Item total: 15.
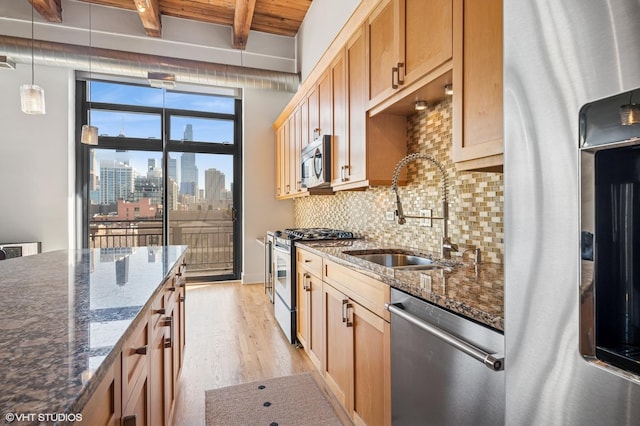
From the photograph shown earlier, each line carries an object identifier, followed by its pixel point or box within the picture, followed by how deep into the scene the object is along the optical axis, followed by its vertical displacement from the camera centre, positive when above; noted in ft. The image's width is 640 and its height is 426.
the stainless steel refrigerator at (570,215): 1.69 -0.01
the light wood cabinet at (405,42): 4.83 +2.97
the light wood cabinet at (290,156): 12.60 +2.63
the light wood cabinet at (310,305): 7.32 -2.26
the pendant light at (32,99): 8.87 +3.23
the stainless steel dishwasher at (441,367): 2.85 -1.61
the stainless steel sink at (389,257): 6.73 -0.93
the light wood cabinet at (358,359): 4.62 -2.41
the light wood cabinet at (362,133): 7.17 +1.88
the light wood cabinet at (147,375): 2.31 -1.59
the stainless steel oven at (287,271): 9.18 -1.74
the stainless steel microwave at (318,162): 9.03 +1.56
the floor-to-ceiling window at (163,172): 15.72 +2.19
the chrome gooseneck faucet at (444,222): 5.69 -0.14
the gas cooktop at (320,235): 9.29 -0.63
